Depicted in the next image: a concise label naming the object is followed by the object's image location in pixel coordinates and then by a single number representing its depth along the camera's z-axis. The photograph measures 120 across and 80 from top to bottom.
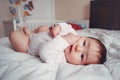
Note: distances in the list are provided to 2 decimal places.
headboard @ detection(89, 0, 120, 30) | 2.00
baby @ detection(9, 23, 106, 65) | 0.67
